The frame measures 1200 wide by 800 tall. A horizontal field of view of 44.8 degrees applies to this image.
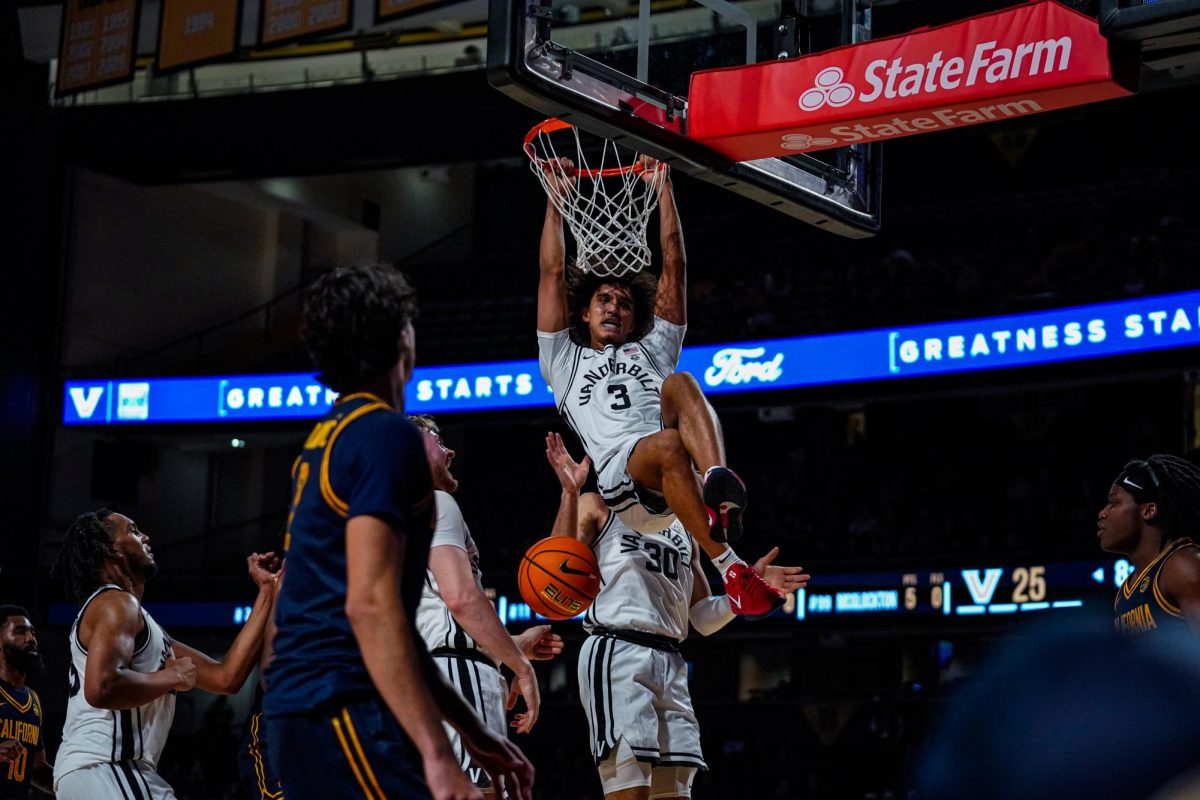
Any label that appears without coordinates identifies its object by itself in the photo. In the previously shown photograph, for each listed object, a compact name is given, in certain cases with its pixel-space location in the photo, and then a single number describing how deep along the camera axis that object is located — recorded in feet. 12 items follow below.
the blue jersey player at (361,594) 8.94
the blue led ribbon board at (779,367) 47.16
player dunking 18.30
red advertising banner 18.54
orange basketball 18.98
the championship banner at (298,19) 51.65
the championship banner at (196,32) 53.78
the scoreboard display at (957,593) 47.06
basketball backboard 18.69
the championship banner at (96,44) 56.13
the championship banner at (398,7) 50.98
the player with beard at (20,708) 23.82
